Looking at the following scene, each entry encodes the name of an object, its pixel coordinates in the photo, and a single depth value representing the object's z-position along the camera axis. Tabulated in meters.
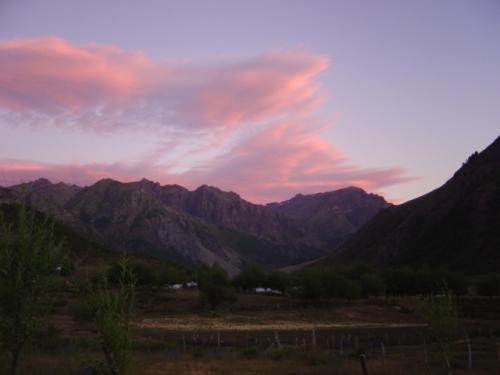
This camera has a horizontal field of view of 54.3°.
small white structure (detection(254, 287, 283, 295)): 119.29
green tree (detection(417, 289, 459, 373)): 23.00
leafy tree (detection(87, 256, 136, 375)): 16.75
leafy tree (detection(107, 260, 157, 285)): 113.62
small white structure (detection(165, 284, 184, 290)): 114.86
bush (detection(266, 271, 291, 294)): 122.06
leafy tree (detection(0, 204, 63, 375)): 17.55
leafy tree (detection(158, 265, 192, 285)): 116.39
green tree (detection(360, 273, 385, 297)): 103.00
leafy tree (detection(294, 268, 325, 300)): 96.36
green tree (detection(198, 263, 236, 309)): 89.00
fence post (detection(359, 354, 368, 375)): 21.30
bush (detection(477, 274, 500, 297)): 92.94
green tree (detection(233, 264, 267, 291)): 123.69
